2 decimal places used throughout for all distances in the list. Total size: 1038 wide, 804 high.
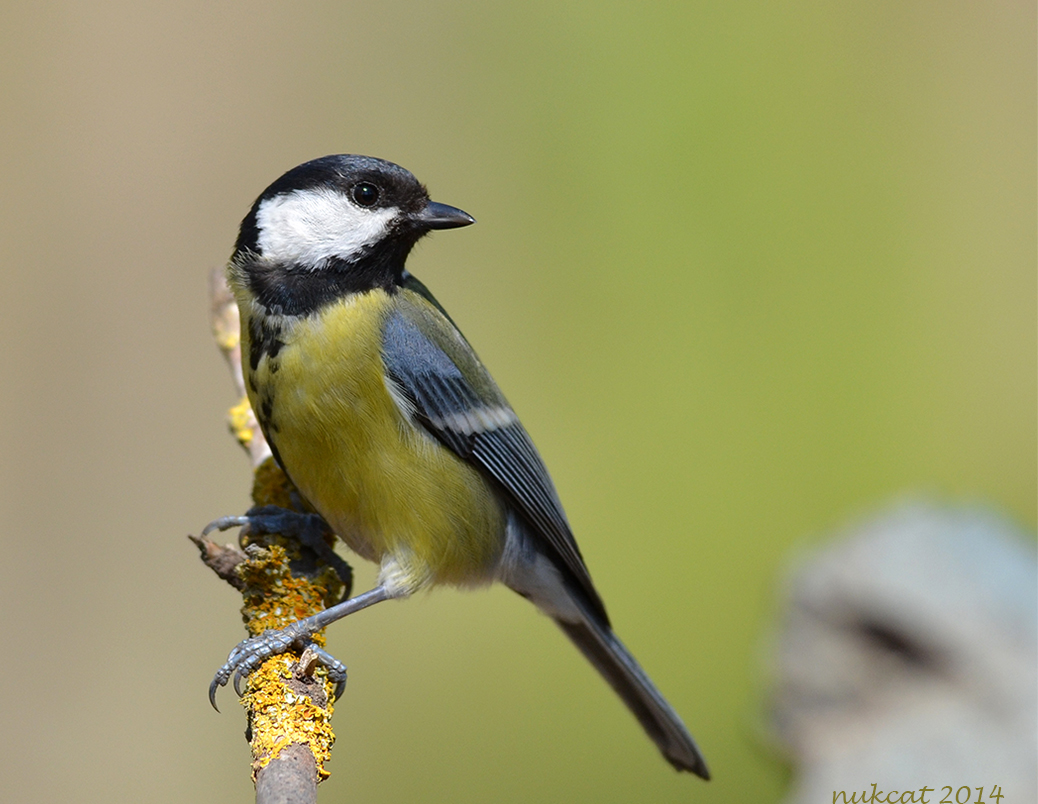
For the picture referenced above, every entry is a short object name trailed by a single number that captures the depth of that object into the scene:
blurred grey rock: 2.75
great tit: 2.66
